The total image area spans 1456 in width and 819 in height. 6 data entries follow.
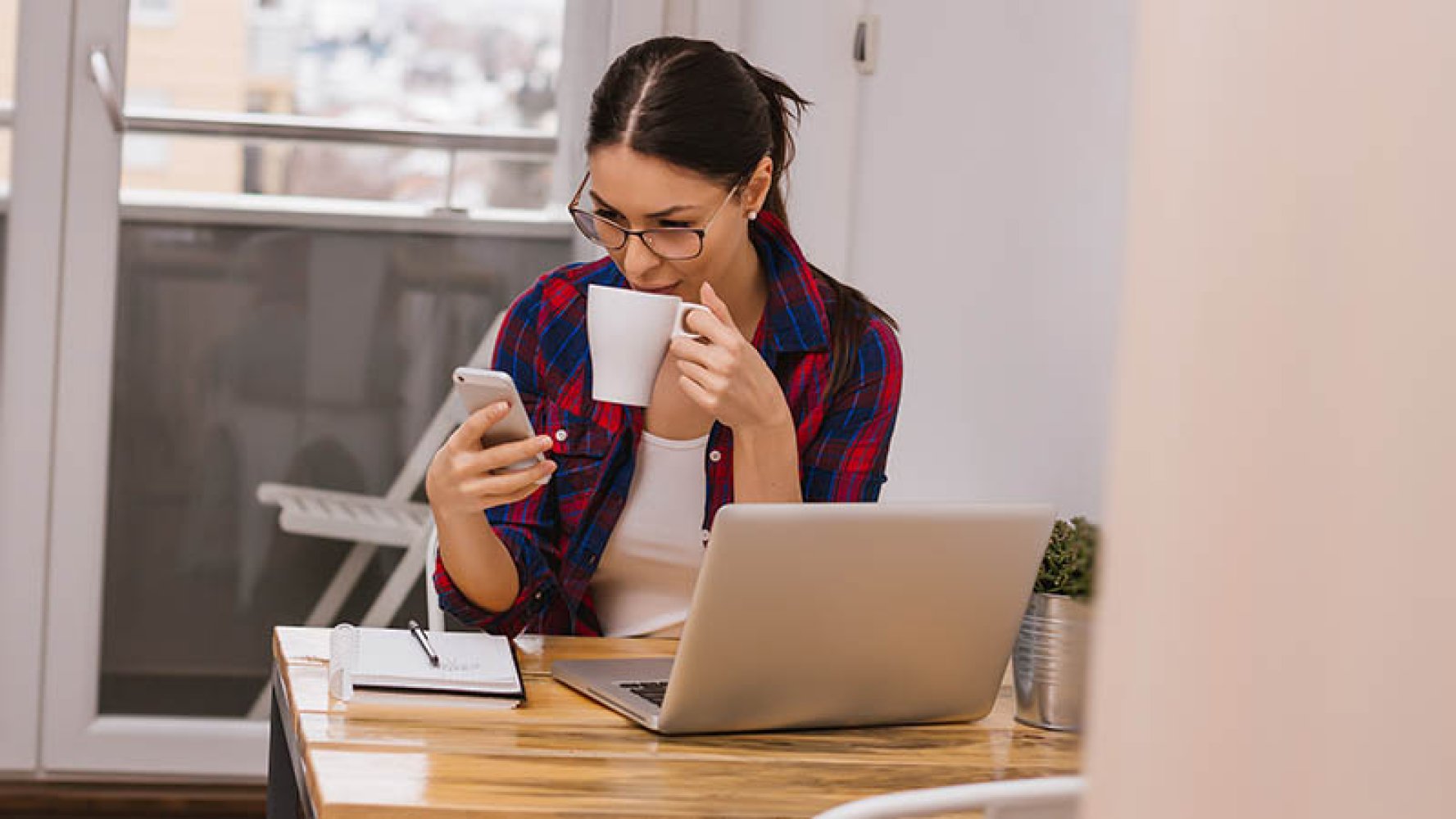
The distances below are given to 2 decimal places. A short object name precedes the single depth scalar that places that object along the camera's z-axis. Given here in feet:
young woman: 11.82
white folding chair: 17.14
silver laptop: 9.89
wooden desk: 9.32
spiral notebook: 10.21
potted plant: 10.65
